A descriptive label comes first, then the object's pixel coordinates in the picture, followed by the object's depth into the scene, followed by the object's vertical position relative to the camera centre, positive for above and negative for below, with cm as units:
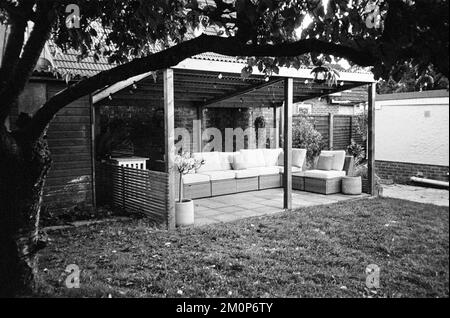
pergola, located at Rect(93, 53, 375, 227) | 718 +124
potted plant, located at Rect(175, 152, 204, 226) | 738 -133
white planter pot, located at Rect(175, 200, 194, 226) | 738 -135
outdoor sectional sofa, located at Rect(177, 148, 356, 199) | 1034 -95
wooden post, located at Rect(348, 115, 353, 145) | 1599 +30
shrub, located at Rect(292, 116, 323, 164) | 1444 -3
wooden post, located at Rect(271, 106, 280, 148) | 1464 +37
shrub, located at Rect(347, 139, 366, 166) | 1401 -52
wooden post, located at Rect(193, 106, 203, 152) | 1336 +25
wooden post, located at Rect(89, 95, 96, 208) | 849 -70
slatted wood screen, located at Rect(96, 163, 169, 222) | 739 -102
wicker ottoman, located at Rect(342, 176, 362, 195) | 1068 -125
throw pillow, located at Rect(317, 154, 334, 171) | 1135 -69
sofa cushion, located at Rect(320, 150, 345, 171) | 1125 -63
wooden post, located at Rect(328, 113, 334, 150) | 1532 +26
